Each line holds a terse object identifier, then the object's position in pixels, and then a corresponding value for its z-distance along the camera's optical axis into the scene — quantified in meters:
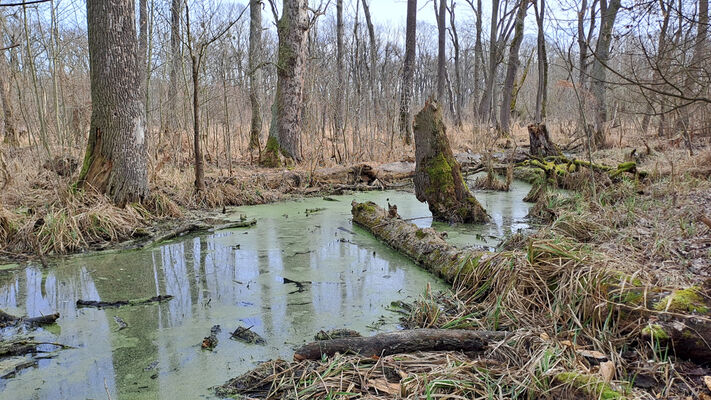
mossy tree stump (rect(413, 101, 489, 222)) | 6.20
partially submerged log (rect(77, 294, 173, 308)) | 3.43
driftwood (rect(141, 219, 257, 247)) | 5.38
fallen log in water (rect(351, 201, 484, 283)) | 3.93
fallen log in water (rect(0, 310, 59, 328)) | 3.04
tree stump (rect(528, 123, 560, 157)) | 9.88
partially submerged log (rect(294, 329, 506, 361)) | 2.49
